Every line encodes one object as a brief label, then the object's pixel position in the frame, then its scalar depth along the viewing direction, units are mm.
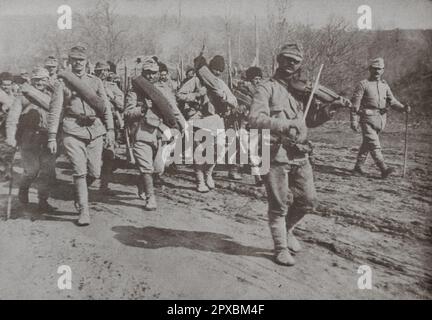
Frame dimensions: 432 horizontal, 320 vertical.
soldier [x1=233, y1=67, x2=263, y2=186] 7941
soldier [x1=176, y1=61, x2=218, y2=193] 7703
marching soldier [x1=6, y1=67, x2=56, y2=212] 6633
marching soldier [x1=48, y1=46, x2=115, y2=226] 5887
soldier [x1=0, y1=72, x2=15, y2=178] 8078
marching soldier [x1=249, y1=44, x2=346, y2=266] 4688
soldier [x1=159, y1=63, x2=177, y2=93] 8328
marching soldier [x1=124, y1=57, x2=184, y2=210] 6715
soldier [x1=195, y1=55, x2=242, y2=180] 7617
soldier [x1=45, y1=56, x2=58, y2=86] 7407
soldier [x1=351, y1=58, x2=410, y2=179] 7832
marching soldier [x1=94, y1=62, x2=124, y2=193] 8915
